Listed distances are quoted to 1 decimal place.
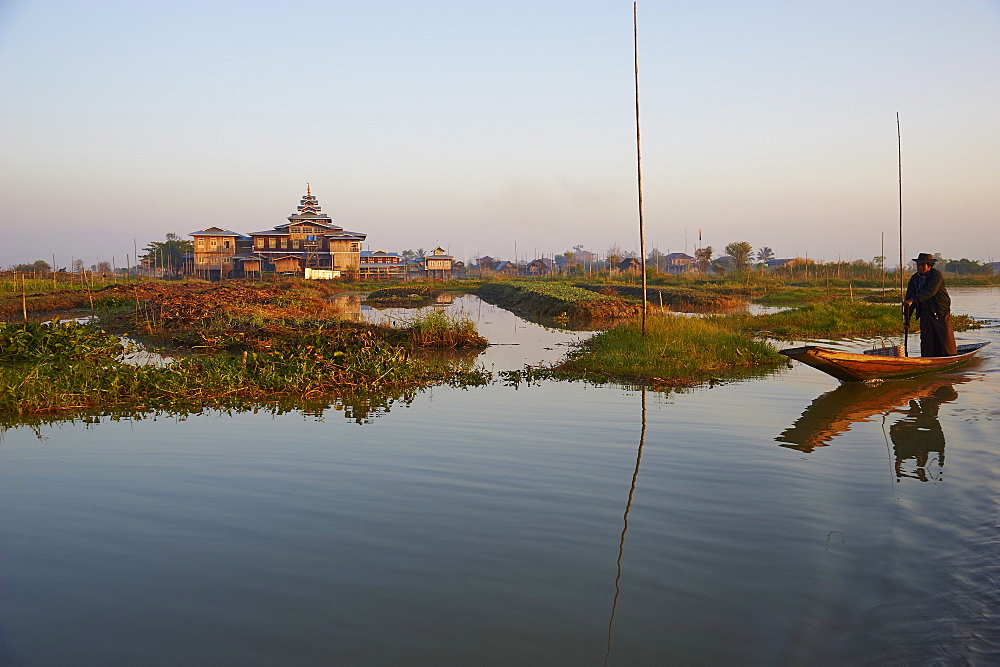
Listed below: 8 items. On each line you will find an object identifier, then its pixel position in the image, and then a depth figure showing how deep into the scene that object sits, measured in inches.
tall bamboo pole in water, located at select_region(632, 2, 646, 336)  581.9
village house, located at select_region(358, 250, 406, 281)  2628.0
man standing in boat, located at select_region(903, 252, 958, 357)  441.4
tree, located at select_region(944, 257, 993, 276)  3290.8
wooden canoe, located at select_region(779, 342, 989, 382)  410.3
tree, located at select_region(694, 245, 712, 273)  2723.9
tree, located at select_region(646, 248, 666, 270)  5010.1
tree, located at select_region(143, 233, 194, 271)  2987.2
